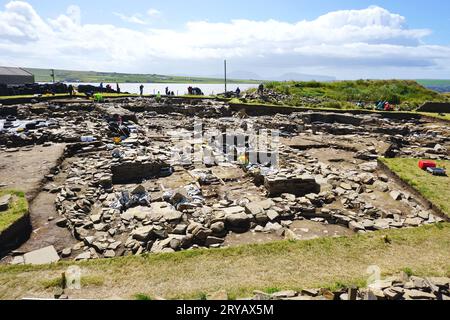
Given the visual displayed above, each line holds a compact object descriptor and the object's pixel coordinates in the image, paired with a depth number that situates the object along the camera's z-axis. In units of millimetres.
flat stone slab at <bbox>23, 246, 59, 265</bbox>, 6480
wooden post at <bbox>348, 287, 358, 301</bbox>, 4242
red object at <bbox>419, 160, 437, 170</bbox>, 11279
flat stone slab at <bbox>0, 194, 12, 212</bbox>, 7945
